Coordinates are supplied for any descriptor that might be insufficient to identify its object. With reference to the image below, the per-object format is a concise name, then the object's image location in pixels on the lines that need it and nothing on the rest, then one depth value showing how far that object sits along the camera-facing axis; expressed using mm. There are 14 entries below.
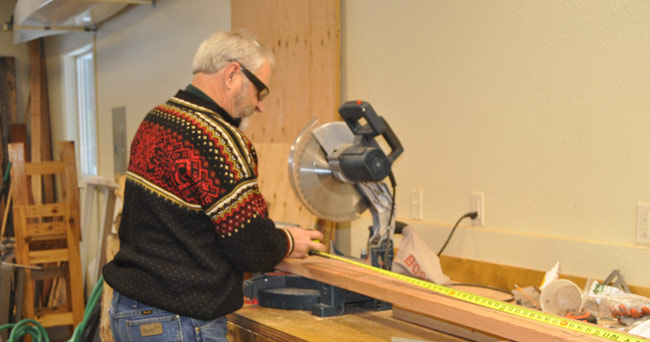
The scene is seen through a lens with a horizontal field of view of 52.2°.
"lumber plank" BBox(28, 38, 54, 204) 8117
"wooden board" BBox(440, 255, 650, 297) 2340
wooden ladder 5000
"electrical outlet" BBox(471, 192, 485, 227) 2572
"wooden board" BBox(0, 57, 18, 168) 8312
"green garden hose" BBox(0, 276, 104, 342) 4164
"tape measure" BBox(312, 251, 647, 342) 1404
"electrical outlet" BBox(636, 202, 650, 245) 2039
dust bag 2225
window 7492
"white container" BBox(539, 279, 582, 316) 1910
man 1719
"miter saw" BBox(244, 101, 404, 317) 2121
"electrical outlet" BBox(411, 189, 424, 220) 2861
